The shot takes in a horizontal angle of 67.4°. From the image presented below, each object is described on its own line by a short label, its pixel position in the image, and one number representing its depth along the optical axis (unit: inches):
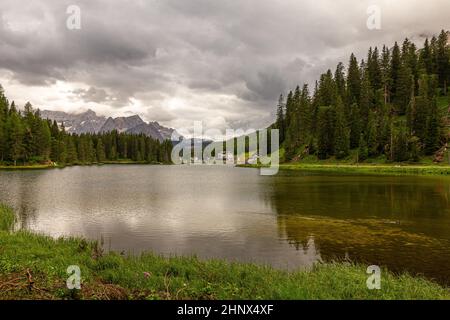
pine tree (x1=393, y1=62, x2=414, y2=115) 5142.7
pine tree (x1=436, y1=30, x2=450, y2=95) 5506.4
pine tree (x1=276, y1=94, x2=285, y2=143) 7352.4
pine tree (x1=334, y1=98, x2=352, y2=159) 4847.4
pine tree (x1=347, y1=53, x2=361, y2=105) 5841.0
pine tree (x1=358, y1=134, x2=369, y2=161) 4483.3
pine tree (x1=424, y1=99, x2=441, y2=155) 4003.4
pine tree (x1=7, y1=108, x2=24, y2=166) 4820.4
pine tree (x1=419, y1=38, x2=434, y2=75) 5693.9
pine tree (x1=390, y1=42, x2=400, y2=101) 5629.9
